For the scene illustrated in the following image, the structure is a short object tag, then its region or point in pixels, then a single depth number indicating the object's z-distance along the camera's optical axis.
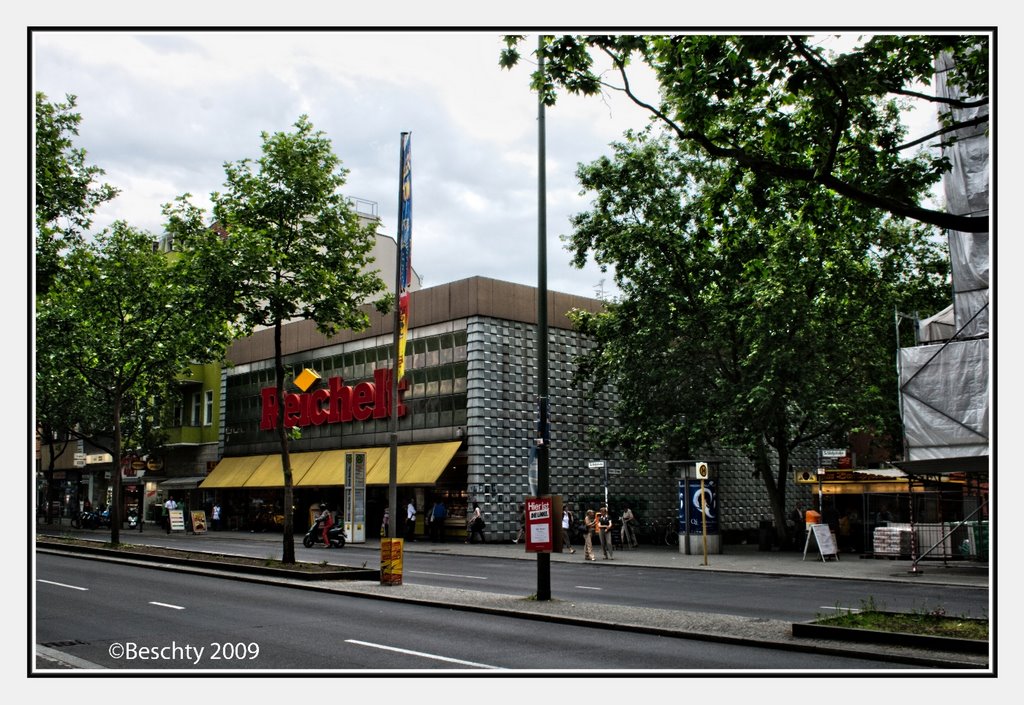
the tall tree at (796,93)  11.23
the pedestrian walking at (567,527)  34.03
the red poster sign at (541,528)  16.06
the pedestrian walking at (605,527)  29.20
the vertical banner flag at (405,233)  19.33
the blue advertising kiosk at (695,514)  30.83
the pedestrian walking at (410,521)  38.22
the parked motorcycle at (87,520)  51.22
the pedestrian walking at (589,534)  28.68
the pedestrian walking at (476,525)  35.75
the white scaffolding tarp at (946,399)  21.00
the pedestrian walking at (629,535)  35.53
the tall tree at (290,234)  21.73
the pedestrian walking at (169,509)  45.66
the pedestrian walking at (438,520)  37.44
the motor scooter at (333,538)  33.66
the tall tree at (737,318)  30.12
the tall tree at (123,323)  25.99
